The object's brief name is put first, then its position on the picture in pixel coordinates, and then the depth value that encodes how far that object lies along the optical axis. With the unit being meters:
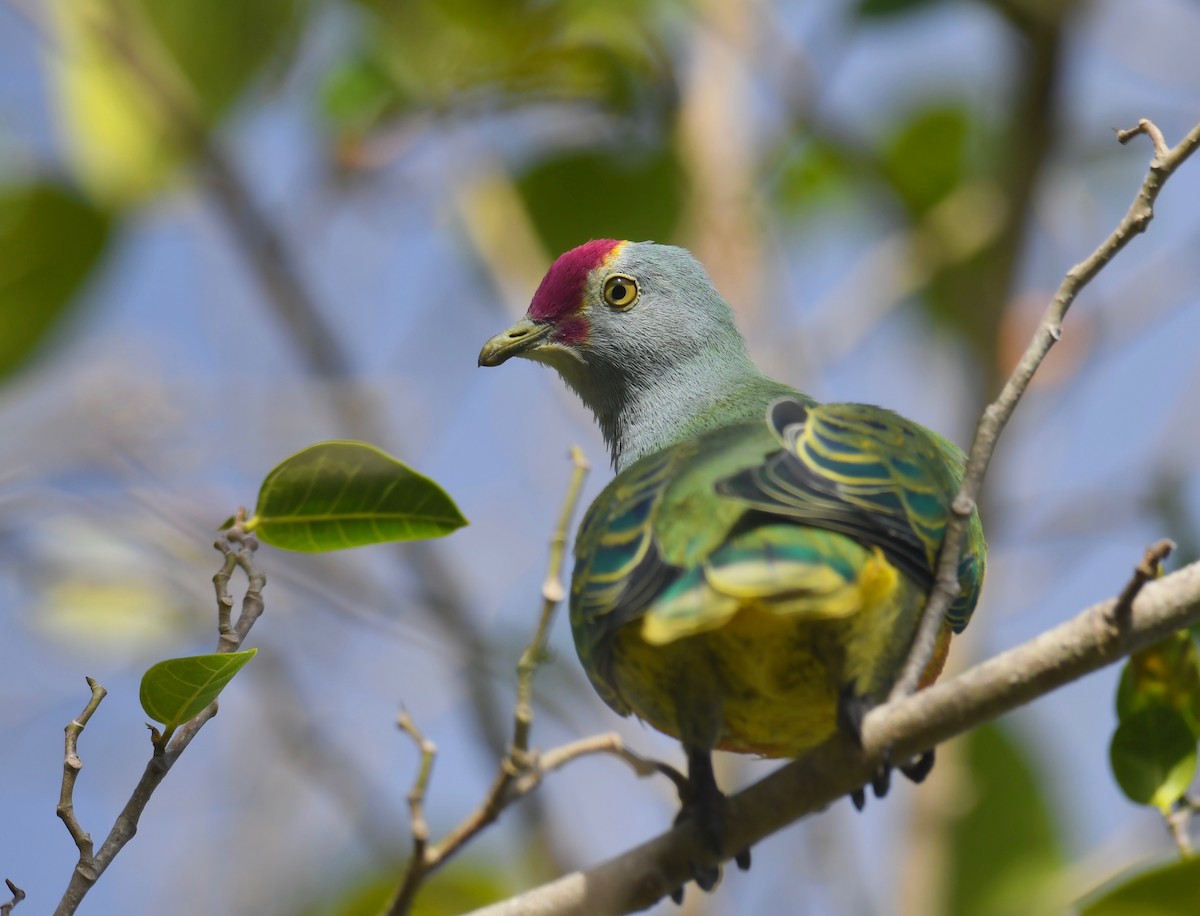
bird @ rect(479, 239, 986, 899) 5.22
